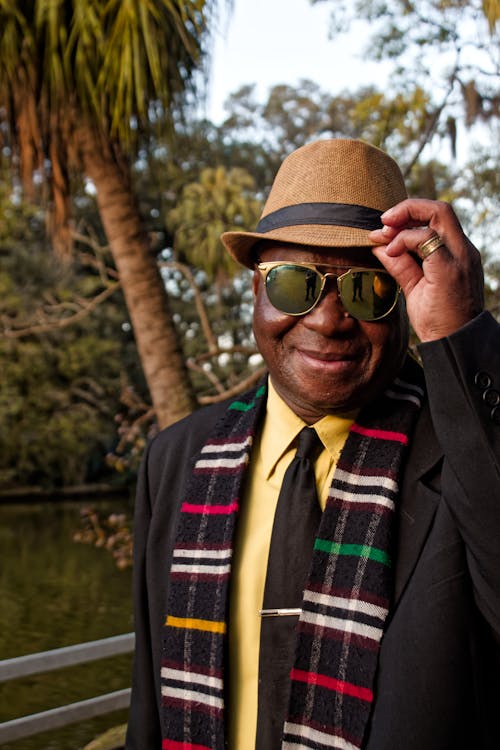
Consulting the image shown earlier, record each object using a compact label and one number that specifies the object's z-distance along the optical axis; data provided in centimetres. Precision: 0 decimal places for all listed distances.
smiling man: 147
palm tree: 485
